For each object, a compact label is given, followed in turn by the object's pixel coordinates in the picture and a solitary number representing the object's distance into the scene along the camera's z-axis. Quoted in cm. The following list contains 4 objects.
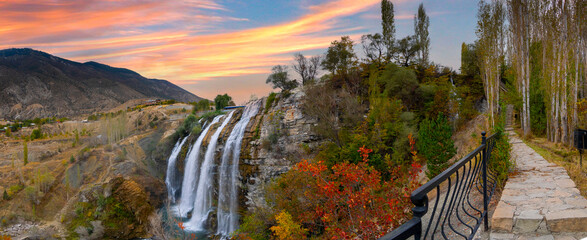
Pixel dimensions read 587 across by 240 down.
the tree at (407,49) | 2298
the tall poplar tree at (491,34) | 1579
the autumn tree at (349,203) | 668
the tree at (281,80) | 2650
